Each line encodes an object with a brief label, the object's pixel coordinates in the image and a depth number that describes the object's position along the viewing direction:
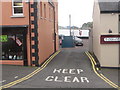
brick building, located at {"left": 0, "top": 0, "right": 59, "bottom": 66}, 16.69
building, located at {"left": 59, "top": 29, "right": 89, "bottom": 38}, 58.93
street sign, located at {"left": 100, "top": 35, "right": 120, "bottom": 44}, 16.36
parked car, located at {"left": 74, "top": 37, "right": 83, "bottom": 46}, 39.41
